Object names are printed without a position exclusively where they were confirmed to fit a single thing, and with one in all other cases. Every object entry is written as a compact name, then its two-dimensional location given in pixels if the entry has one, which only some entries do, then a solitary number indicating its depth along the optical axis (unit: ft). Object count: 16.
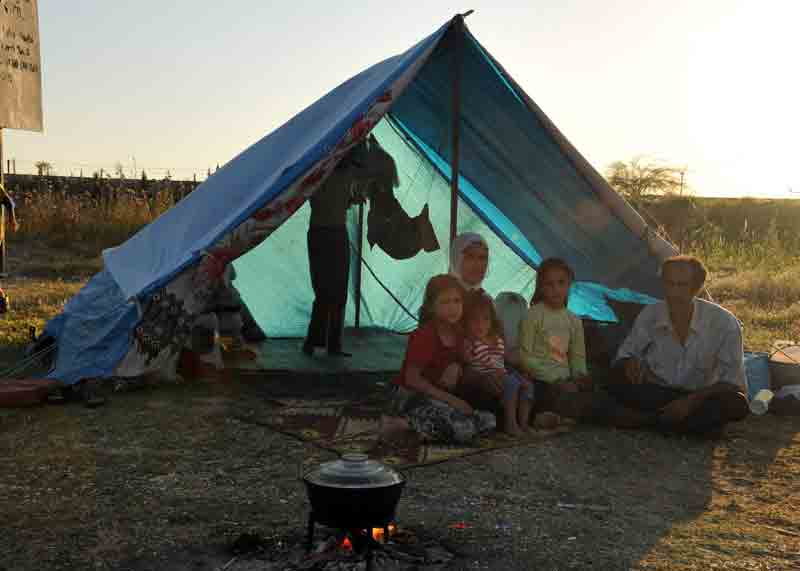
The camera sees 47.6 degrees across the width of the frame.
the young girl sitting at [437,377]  14.32
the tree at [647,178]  96.27
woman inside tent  16.40
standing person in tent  22.44
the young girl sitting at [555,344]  15.94
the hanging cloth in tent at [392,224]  23.84
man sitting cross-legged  15.15
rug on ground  13.65
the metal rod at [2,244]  23.45
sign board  22.40
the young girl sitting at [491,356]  15.07
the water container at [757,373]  18.24
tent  16.72
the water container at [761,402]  17.54
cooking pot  8.27
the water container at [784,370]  18.33
